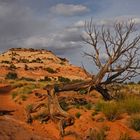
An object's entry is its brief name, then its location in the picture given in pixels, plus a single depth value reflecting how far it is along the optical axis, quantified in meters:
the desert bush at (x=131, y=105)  10.54
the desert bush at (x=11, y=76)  35.71
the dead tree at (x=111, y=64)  11.76
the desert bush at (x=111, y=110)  10.19
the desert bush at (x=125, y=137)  8.57
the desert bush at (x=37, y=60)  50.79
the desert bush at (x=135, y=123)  9.30
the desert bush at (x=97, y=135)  8.77
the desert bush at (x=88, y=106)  11.71
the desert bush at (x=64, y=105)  11.83
